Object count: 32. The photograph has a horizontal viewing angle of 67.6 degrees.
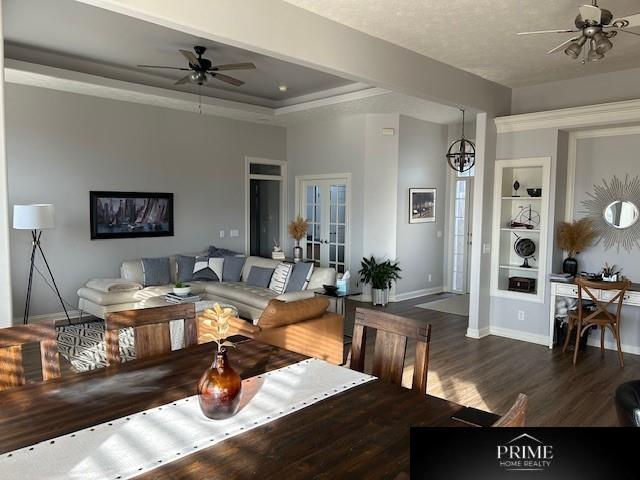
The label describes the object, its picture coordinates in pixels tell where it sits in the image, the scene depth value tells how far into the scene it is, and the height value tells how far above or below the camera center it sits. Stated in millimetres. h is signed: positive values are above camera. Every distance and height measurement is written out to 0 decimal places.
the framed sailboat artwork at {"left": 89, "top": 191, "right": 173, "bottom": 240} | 6871 -108
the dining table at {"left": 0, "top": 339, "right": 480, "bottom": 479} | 1346 -719
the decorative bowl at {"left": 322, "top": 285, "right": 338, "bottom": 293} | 5562 -924
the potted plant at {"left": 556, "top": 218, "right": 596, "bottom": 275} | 5480 -296
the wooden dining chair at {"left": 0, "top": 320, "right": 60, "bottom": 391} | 1953 -609
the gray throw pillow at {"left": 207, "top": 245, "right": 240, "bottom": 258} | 7603 -721
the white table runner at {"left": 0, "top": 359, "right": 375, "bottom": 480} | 1321 -718
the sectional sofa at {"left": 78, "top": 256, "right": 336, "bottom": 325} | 5859 -1125
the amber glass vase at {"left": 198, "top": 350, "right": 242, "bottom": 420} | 1611 -622
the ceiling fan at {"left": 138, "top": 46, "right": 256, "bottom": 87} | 5104 +1533
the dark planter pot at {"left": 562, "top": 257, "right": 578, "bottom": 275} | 5523 -616
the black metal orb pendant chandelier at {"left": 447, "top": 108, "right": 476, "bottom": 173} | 7375 +897
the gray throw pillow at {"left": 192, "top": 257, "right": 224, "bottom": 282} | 7159 -919
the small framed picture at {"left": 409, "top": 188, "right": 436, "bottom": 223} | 8109 +99
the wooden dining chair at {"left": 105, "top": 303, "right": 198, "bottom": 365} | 2283 -602
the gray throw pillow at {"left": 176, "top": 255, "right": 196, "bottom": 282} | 7133 -917
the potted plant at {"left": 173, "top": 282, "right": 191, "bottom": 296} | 5935 -1018
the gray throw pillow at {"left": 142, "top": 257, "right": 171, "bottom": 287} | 6824 -926
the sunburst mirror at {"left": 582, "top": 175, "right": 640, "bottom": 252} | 5305 +14
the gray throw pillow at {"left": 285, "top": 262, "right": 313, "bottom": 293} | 6066 -872
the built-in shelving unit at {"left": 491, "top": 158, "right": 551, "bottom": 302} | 5656 -179
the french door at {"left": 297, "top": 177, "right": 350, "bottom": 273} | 8312 -167
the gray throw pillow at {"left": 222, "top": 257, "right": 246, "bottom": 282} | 7211 -925
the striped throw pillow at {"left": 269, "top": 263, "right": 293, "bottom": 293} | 6336 -924
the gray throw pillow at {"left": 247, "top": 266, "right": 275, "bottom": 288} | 6668 -961
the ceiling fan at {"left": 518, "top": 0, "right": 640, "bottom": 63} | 3111 +1246
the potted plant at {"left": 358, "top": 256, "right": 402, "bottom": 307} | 7582 -1064
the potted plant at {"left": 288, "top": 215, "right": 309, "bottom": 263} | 8539 -395
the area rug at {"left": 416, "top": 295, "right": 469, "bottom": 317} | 7246 -1503
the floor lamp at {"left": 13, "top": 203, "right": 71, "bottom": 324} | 5531 -133
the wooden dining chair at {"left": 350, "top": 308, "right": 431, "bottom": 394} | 2148 -638
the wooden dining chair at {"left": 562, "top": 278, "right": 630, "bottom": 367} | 4691 -1034
